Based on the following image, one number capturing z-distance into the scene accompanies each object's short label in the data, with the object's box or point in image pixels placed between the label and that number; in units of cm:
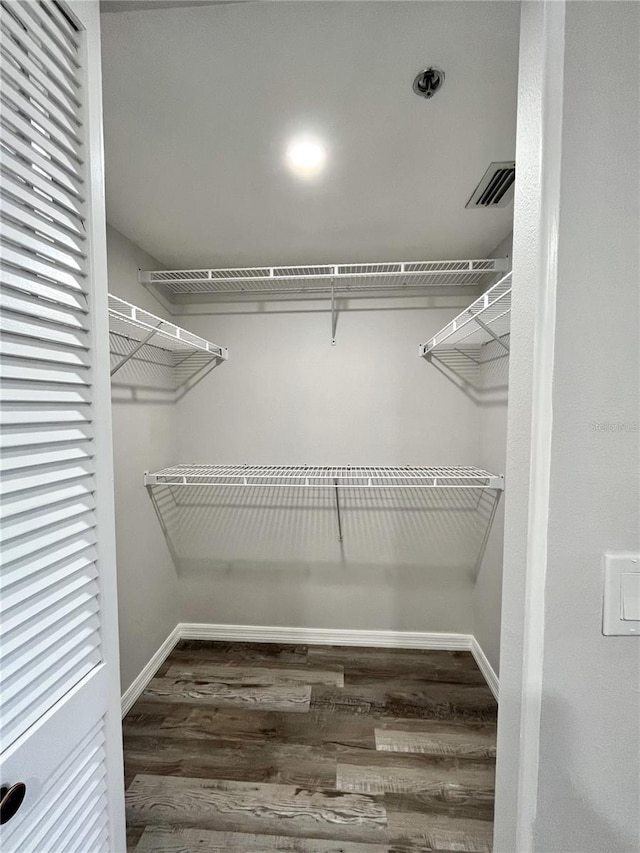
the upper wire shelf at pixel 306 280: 199
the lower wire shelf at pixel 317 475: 214
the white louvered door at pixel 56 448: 56
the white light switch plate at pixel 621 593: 60
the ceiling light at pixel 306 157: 124
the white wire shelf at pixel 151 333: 150
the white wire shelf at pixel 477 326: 148
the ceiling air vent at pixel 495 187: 135
